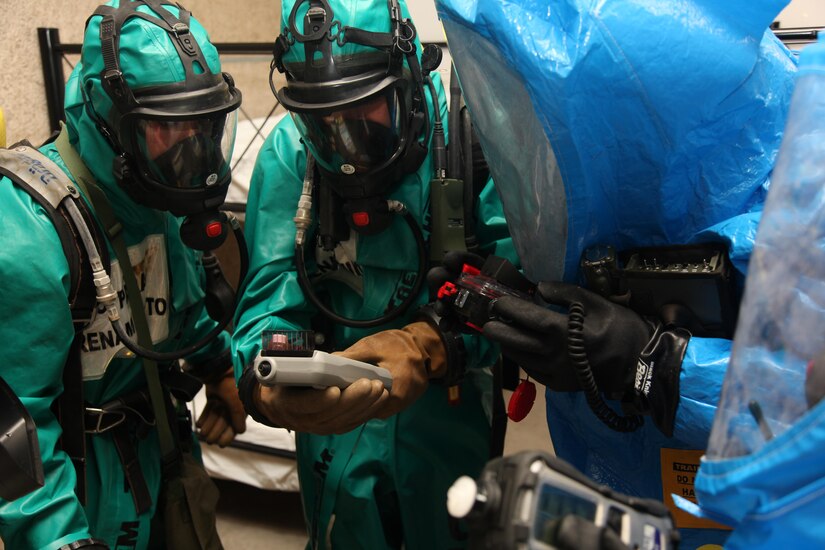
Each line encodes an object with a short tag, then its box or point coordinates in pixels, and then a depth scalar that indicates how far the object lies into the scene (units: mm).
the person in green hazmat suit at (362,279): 1414
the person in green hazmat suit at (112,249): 1327
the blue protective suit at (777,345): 698
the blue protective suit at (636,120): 960
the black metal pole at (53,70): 2758
